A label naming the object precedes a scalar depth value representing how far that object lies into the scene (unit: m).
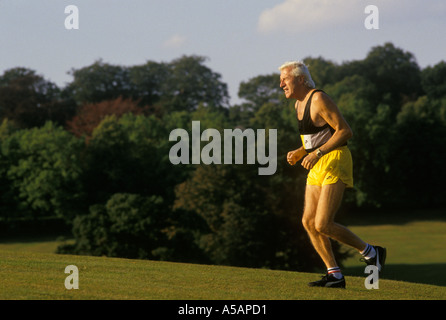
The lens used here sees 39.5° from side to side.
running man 8.98
